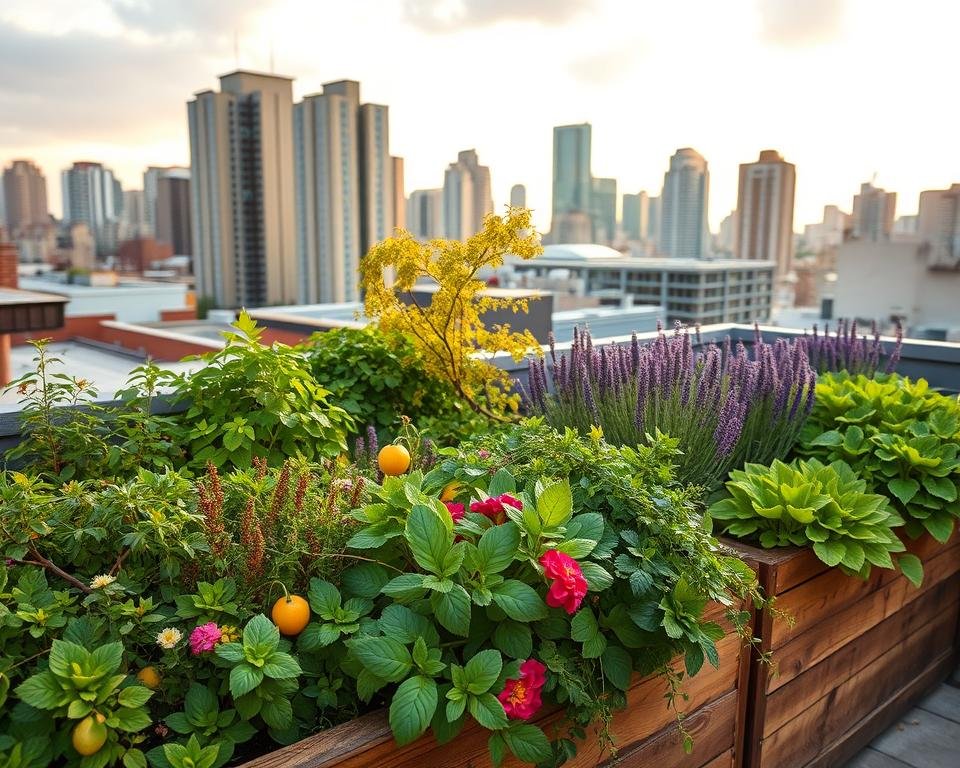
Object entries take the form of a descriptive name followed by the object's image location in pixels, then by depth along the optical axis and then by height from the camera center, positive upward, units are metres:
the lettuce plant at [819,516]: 1.94 -0.63
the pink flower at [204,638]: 1.24 -0.59
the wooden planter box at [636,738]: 1.18 -0.87
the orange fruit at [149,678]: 1.23 -0.65
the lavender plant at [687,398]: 2.34 -0.40
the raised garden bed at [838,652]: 1.90 -1.06
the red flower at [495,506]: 1.53 -0.46
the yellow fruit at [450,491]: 1.72 -0.49
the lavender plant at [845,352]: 3.55 -0.36
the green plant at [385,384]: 2.76 -0.42
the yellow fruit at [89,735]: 1.09 -0.65
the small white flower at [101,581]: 1.28 -0.52
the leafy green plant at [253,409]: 2.23 -0.43
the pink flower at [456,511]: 1.56 -0.48
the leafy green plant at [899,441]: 2.23 -0.52
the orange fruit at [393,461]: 1.91 -0.47
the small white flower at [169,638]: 1.23 -0.59
